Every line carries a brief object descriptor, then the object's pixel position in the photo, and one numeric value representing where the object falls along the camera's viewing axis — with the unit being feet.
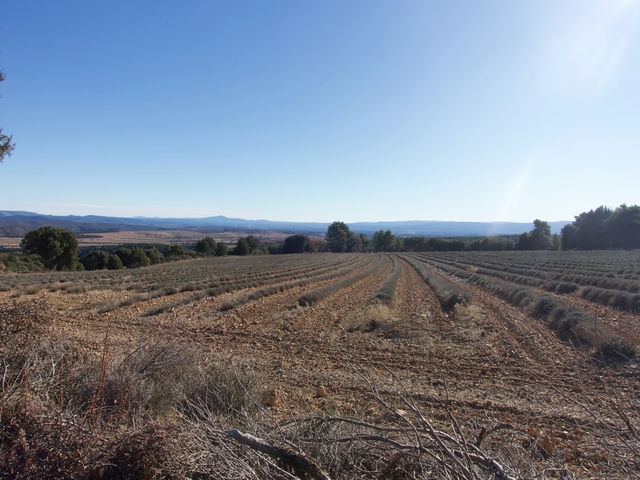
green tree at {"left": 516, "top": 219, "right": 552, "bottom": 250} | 243.40
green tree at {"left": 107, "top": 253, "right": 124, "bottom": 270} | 158.51
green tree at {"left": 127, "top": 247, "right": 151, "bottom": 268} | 169.47
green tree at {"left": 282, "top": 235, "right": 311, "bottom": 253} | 295.69
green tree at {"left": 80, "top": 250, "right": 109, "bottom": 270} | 168.86
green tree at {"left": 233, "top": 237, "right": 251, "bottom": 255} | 261.03
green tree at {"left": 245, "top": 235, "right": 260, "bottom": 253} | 281.82
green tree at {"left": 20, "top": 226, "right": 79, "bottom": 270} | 124.36
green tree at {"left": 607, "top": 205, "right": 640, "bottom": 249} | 197.06
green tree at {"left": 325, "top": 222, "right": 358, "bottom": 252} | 331.98
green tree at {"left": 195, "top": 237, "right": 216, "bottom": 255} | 243.60
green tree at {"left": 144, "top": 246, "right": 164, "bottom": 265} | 189.83
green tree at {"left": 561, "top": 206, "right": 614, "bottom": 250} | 214.28
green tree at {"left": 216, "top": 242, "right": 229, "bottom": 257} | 254.68
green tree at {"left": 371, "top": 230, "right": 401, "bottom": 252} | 335.26
